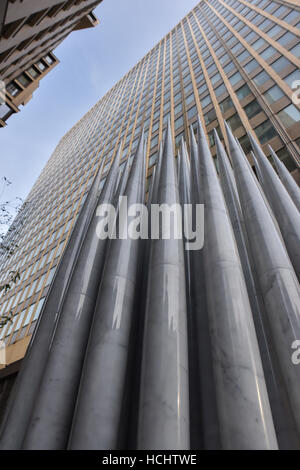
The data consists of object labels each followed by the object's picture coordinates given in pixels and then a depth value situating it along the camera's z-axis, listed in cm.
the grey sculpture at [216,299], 457
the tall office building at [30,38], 1554
